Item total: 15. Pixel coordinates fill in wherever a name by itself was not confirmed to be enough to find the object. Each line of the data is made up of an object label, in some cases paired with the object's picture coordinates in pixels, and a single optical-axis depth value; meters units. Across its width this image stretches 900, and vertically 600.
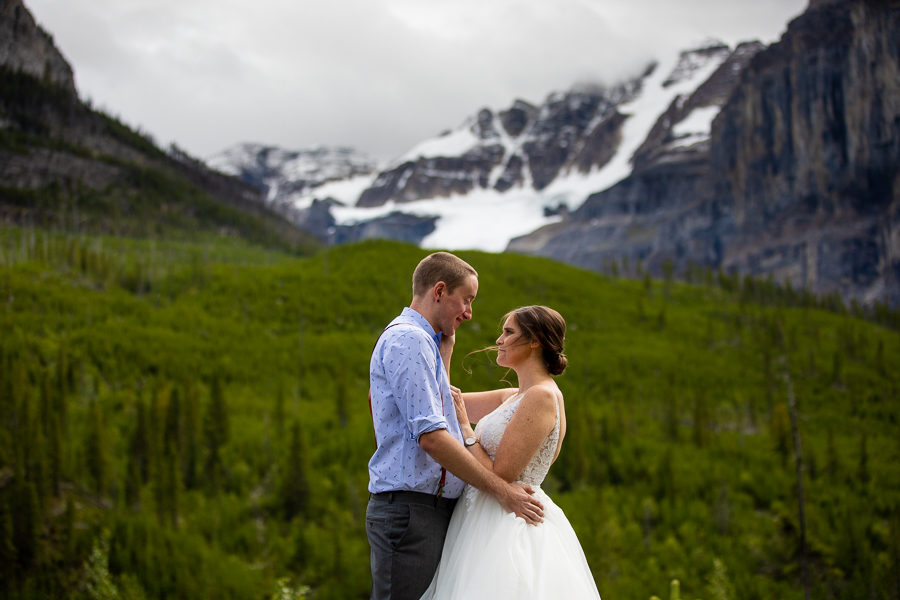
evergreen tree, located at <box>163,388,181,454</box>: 36.22
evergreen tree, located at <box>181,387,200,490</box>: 36.66
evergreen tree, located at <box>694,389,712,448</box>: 47.91
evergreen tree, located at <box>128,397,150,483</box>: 35.19
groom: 3.40
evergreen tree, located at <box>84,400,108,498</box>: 32.66
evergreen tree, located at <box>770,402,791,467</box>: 44.78
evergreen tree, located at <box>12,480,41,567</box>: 25.94
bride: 3.56
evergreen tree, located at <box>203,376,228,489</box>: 37.41
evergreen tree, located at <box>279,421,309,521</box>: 34.50
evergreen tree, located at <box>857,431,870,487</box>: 43.81
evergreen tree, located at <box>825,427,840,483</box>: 44.25
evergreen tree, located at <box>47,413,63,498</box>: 30.97
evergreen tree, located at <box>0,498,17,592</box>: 24.86
